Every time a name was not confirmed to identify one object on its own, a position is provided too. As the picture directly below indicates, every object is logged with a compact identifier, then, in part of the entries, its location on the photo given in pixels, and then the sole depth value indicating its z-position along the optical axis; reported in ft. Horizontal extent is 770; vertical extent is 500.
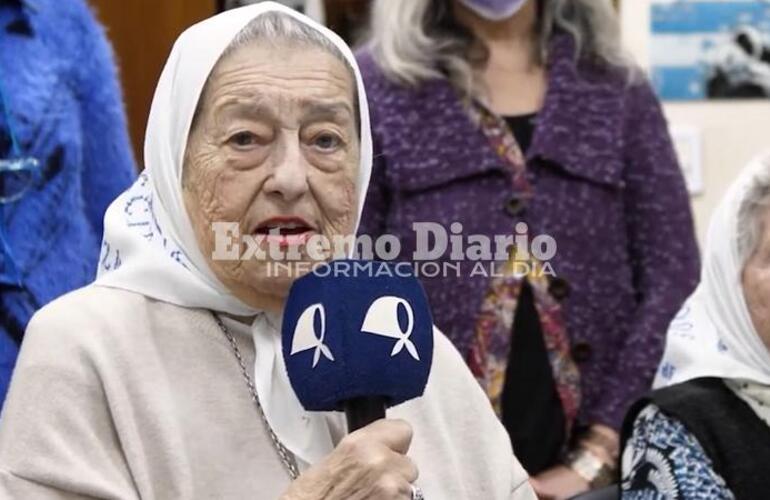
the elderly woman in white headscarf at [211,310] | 10.93
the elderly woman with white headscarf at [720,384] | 14.16
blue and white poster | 25.63
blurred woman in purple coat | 17.06
